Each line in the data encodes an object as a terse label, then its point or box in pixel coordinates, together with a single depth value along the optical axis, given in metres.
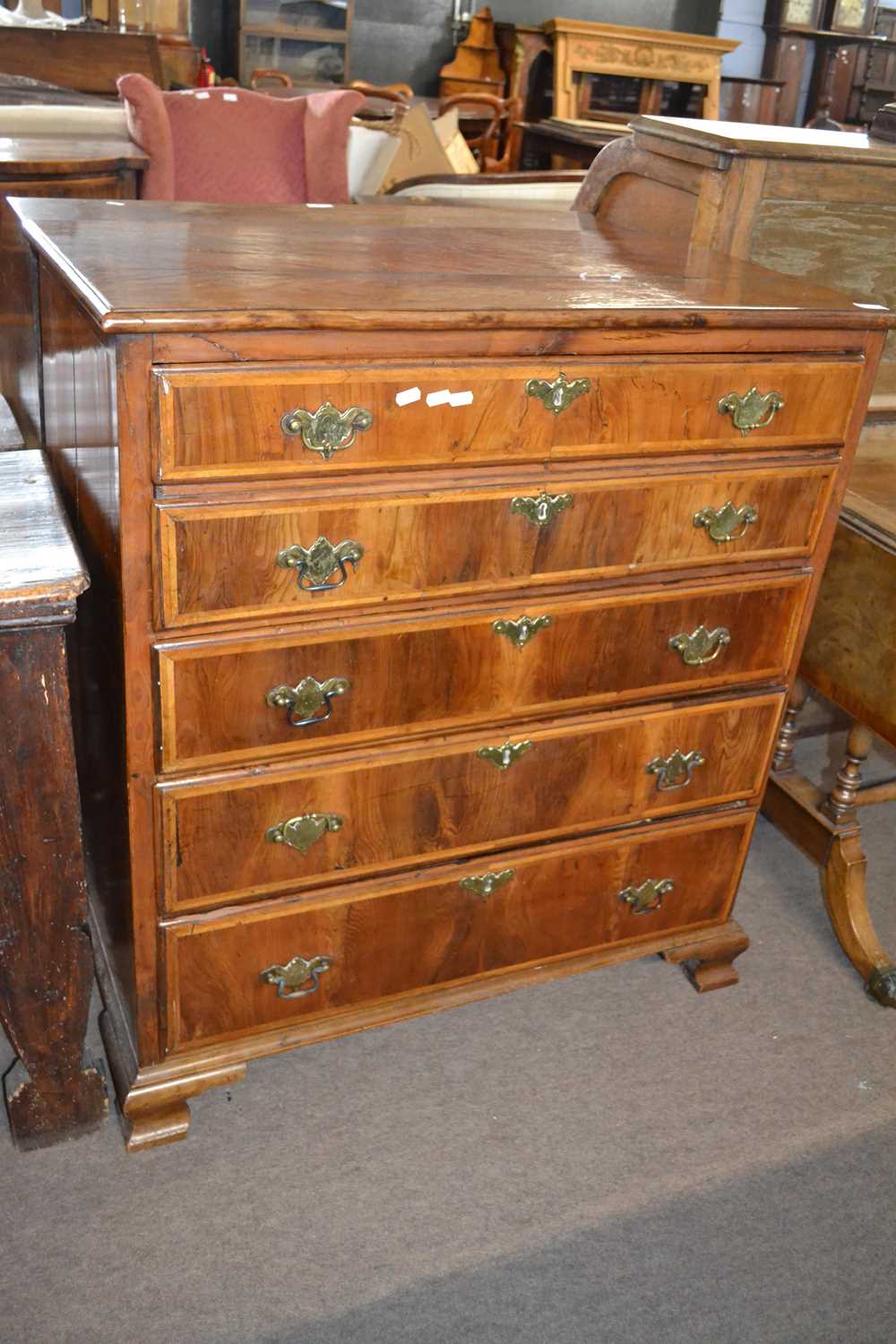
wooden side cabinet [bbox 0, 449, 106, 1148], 1.37
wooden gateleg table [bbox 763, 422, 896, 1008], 2.11
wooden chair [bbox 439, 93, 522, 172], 8.58
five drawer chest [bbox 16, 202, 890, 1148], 1.36
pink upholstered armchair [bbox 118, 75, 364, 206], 3.88
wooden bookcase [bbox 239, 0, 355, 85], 8.98
